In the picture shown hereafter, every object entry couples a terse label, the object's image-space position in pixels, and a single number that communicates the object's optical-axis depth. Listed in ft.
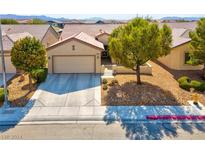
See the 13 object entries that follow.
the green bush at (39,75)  47.34
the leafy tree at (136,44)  39.58
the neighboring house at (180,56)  56.40
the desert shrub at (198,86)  43.59
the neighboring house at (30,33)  61.42
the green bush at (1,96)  37.87
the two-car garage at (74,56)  54.51
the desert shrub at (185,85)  44.06
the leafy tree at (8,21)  121.07
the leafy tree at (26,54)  40.87
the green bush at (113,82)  46.00
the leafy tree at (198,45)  47.04
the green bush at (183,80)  45.84
